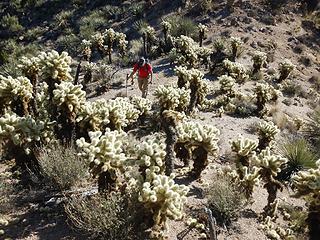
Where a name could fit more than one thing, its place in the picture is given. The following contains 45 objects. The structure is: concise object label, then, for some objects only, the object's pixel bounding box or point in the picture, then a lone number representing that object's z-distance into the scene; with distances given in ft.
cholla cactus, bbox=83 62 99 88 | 58.75
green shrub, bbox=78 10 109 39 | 86.38
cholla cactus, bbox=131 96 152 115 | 39.52
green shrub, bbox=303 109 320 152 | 41.39
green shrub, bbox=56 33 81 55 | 83.82
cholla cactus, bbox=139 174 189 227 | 19.34
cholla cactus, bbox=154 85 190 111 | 31.48
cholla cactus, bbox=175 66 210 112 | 42.22
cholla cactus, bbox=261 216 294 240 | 23.52
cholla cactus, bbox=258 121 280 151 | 33.37
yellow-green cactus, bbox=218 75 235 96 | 49.73
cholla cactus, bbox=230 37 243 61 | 60.84
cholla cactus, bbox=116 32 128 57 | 71.82
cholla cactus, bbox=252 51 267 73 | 58.27
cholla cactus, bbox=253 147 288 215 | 25.39
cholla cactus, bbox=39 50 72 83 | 27.42
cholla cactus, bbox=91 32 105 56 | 71.56
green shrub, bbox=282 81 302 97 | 55.83
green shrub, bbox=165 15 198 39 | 72.92
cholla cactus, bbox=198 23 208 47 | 65.51
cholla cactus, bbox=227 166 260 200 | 25.53
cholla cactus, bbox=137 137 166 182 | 22.03
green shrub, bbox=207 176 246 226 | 23.61
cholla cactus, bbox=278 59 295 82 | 57.17
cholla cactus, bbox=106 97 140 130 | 27.86
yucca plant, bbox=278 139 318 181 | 31.81
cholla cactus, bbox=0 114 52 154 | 24.68
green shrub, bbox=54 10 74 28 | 94.99
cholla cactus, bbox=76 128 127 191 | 21.13
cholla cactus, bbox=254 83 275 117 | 45.60
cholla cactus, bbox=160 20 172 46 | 70.27
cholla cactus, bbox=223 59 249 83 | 56.18
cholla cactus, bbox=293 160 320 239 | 19.52
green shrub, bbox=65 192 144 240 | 20.03
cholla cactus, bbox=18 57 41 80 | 28.73
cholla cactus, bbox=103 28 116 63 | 68.03
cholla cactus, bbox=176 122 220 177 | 26.91
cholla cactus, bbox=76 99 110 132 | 26.40
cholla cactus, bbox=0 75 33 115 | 26.78
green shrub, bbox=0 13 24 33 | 96.99
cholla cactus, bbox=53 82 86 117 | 25.16
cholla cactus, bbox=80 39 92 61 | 67.26
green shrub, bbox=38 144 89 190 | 23.53
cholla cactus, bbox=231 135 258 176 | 27.94
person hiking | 44.70
